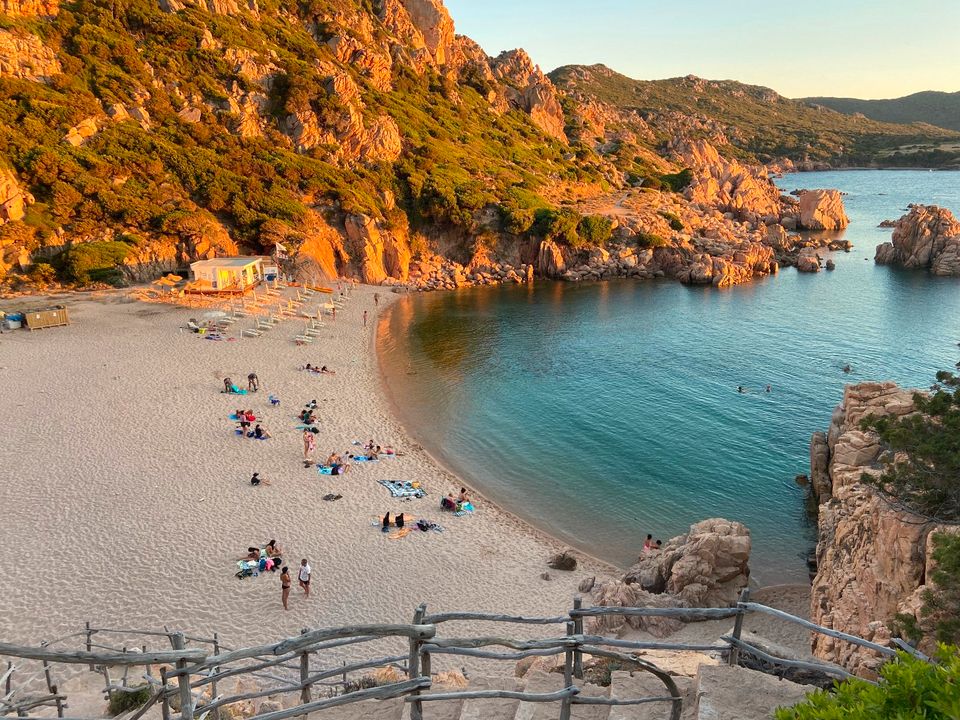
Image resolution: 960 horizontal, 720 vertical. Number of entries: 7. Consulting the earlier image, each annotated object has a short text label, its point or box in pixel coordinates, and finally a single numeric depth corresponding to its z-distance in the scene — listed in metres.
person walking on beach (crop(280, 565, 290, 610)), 16.30
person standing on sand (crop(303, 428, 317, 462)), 25.45
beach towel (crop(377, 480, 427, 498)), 23.42
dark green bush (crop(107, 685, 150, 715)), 8.96
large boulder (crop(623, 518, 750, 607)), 16.92
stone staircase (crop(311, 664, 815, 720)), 5.98
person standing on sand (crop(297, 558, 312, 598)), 16.97
